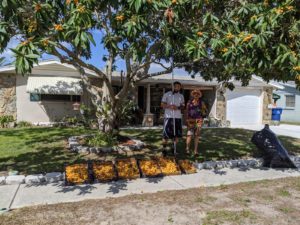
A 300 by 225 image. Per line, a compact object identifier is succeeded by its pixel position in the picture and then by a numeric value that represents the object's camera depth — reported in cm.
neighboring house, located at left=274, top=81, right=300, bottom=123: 1937
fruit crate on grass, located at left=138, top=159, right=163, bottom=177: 509
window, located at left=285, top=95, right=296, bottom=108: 1955
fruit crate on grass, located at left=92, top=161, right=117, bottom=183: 476
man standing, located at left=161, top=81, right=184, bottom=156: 616
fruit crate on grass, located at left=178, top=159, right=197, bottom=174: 540
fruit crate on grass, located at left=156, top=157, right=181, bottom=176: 524
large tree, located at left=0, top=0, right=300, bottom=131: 329
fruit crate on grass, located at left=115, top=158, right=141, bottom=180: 493
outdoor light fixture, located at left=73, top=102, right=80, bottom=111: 1205
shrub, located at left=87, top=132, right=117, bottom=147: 701
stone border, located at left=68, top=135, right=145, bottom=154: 652
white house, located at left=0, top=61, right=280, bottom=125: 1186
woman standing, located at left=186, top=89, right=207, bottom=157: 641
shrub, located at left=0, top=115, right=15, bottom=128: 1137
